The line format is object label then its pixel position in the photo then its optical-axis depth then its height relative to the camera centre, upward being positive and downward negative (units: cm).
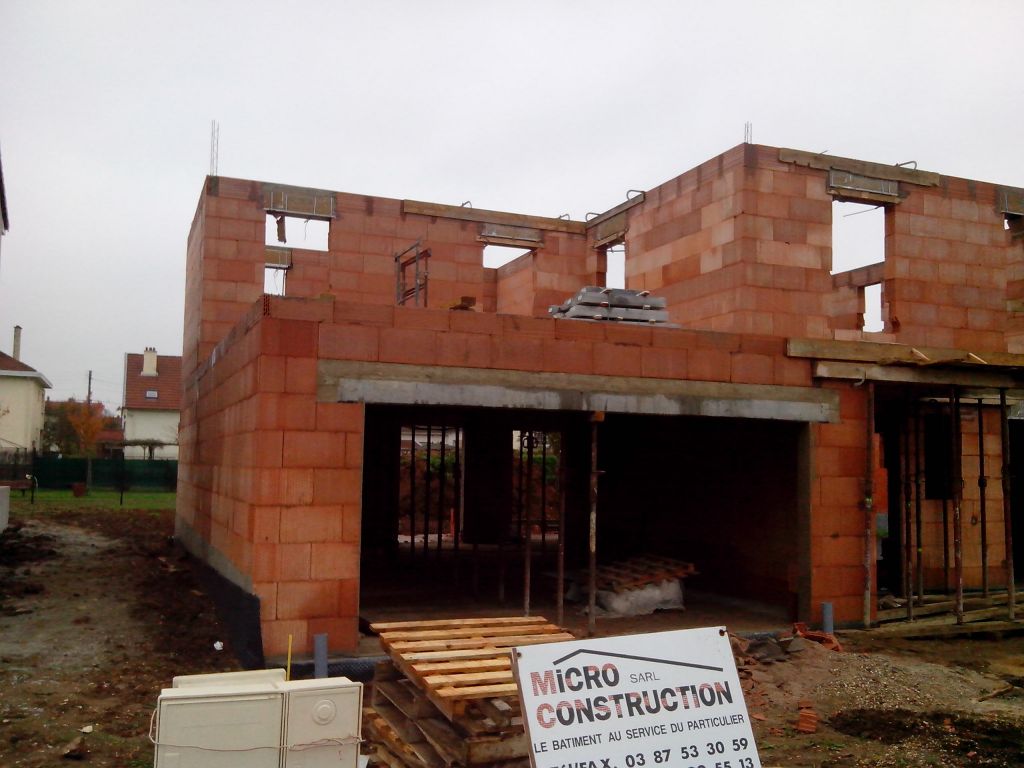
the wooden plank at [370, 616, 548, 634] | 703 -147
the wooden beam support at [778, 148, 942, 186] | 1277 +410
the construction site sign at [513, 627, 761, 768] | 424 -131
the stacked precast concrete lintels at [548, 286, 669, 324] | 1065 +168
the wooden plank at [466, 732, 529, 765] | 529 -186
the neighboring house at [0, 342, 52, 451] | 3897 +140
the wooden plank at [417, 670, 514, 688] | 561 -153
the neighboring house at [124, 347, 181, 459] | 4662 +159
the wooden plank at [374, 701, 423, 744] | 592 -196
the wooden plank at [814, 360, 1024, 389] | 1045 +86
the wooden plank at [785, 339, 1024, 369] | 1034 +110
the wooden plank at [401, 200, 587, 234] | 1597 +417
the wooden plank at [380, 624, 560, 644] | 670 -149
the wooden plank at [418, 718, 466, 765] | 538 -188
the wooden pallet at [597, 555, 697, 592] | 1114 -169
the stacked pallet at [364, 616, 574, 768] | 539 -165
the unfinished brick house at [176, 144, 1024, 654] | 829 +60
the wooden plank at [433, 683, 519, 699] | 536 -153
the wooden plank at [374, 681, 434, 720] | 596 -182
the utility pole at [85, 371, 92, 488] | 3172 -134
